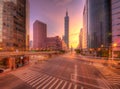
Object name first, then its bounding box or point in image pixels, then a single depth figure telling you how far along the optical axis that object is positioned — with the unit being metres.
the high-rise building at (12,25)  45.60
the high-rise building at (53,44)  120.98
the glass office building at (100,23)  58.42
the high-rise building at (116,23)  49.93
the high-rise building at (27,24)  68.43
